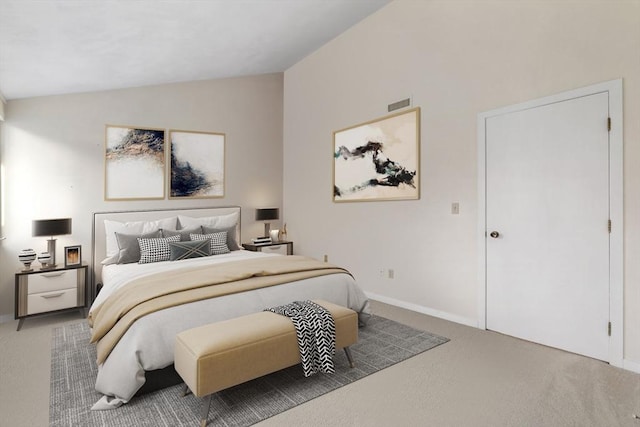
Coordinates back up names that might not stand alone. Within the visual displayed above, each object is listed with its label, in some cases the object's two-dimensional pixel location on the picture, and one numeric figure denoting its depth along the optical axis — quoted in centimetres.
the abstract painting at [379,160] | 412
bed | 222
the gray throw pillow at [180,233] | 434
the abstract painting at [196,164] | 509
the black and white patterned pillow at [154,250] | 399
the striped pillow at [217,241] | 438
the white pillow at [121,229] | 431
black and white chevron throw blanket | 231
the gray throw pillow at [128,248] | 404
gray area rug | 203
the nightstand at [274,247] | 552
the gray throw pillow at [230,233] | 467
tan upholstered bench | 195
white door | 275
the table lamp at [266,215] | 570
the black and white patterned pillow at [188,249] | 405
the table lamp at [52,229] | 382
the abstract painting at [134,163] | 461
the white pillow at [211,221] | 474
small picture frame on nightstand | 408
